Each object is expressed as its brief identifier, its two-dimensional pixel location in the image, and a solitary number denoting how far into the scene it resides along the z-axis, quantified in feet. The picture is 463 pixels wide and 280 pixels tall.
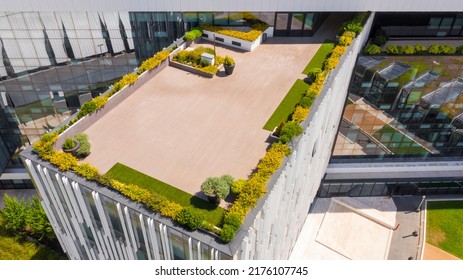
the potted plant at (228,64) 116.88
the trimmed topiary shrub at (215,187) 76.69
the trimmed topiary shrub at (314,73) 111.34
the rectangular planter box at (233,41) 131.23
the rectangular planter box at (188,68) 118.33
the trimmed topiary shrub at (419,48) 132.67
